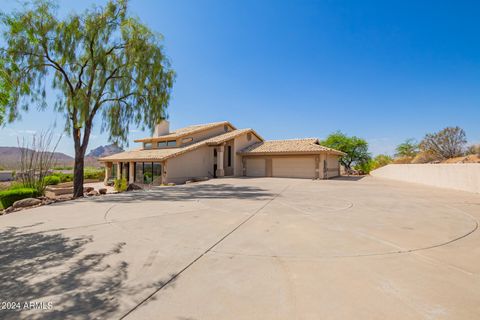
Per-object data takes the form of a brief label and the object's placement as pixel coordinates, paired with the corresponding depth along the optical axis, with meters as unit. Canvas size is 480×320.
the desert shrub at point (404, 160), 33.19
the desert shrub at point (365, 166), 35.72
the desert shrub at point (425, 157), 29.00
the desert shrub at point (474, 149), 23.78
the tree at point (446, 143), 27.66
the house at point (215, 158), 20.89
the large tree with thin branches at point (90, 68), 12.11
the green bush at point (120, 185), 18.06
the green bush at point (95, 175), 28.81
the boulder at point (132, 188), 16.80
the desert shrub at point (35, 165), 12.93
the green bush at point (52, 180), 23.31
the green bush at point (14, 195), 10.51
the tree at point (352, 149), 36.31
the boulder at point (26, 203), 9.74
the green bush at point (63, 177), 25.90
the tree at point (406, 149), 39.40
